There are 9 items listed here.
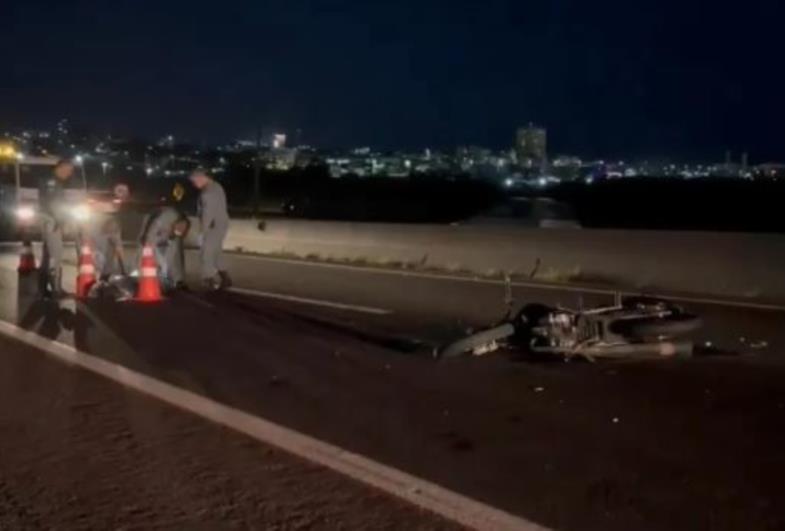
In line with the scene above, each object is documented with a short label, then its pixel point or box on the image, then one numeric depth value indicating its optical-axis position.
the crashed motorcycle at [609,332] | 11.22
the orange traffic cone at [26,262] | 20.30
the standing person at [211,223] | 17.66
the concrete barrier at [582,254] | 17.88
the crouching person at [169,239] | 17.20
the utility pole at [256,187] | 54.09
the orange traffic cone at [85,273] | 16.78
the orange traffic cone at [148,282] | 16.08
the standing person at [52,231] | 16.66
